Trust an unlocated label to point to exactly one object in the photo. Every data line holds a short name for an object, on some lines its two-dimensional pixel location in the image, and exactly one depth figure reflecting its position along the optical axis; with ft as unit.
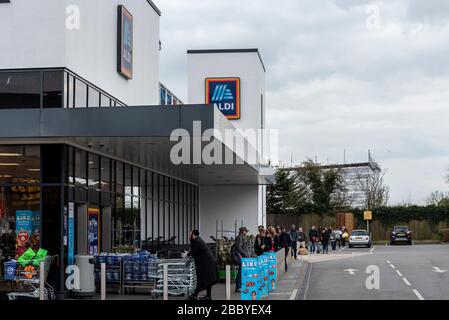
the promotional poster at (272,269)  74.28
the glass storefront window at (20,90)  71.51
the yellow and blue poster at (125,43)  87.71
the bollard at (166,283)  61.57
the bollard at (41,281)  63.36
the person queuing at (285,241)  104.83
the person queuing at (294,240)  127.95
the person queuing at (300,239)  156.70
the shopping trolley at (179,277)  67.72
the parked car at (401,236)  204.13
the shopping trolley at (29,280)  65.41
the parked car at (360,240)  192.54
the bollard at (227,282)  59.16
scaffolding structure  317.42
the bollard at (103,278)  64.08
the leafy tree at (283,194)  250.98
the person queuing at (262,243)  81.46
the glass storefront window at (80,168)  73.61
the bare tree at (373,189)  298.33
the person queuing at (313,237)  159.41
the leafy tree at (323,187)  243.40
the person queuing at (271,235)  87.66
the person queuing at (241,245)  70.90
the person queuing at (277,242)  103.35
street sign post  230.48
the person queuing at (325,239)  158.61
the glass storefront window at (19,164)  70.28
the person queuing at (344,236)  202.28
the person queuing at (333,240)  181.98
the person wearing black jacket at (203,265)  62.85
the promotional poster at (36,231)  69.77
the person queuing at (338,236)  195.33
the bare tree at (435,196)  319.98
